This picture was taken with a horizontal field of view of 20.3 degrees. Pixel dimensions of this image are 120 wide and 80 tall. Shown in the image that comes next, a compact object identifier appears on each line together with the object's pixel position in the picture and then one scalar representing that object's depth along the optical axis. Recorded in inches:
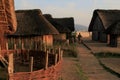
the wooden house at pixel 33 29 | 1053.8
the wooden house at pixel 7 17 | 422.4
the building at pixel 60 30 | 1558.8
